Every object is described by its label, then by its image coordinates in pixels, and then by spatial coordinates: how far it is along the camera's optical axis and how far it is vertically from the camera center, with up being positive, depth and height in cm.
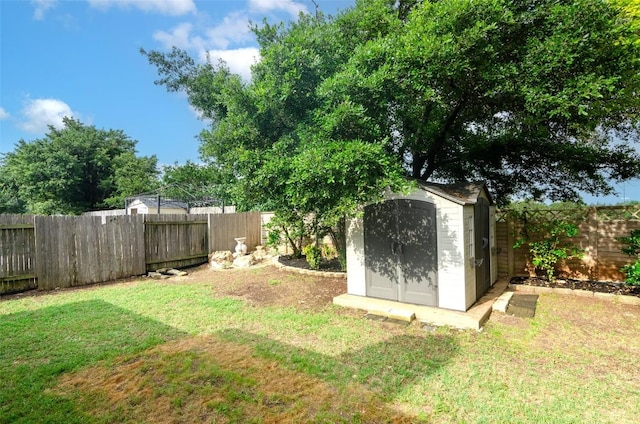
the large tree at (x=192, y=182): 1265 +156
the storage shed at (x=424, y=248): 450 -65
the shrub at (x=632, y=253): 494 -88
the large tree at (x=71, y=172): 2194 +355
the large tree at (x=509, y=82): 408 +197
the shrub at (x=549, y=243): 580 -78
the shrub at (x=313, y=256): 780 -118
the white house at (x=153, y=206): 1756 +58
